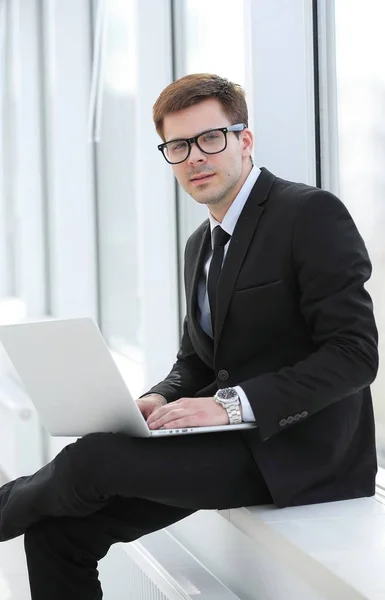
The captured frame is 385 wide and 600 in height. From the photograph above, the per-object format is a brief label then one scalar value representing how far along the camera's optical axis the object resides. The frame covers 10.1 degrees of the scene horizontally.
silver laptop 3.59
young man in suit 3.65
